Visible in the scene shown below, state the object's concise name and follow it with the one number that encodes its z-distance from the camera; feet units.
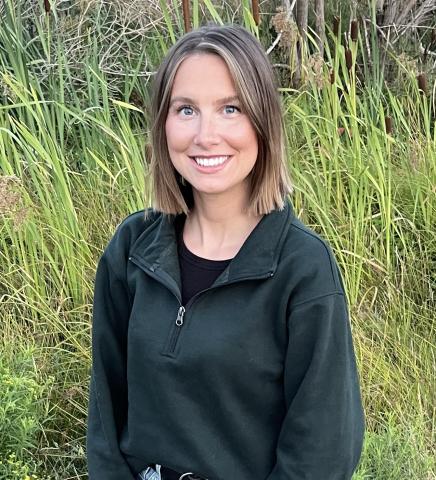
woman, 5.04
